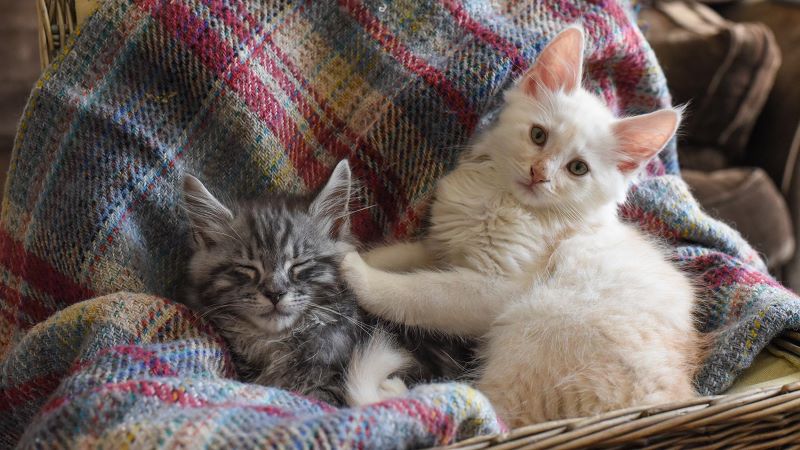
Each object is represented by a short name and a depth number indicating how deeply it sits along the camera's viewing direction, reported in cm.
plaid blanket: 75
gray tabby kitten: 76
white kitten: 75
